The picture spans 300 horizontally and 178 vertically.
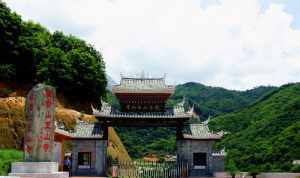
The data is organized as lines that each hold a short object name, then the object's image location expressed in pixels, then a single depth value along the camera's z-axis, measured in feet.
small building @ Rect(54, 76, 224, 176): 91.86
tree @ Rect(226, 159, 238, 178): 86.90
